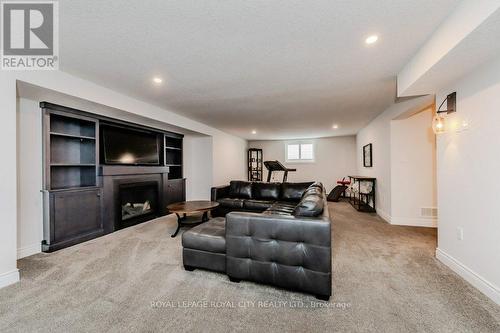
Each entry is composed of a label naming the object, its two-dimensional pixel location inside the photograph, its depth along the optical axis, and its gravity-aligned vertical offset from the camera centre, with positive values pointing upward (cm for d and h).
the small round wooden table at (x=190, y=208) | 340 -70
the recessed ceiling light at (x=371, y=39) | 186 +115
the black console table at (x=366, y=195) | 518 -79
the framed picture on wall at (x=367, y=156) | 549 +24
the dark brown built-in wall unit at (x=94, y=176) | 291 -13
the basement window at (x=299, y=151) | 838 +59
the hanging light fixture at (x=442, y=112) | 233 +61
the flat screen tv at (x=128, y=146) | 369 +42
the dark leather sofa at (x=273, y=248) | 175 -77
